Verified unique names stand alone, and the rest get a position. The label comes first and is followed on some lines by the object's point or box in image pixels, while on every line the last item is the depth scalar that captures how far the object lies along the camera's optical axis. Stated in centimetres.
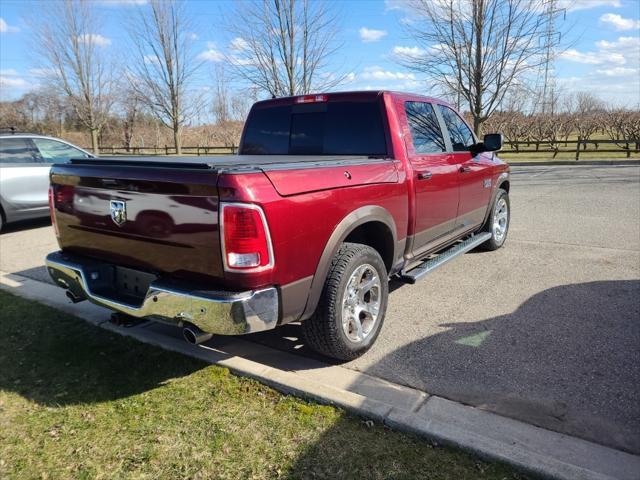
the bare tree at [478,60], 1418
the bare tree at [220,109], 3500
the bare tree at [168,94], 1808
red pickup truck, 255
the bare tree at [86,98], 2267
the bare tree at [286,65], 1382
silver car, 791
